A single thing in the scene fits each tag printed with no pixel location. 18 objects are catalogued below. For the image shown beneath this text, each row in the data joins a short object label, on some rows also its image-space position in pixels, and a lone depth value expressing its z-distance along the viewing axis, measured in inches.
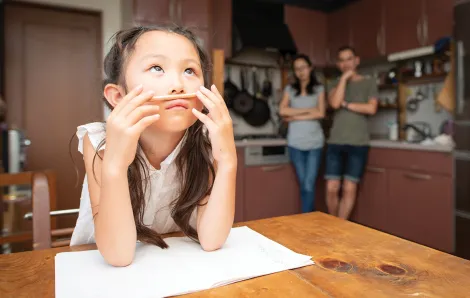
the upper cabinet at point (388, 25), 112.5
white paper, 20.6
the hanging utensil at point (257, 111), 145.0
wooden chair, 32.8
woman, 120.2
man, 115.9
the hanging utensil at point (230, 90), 137.8
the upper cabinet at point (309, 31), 148.4
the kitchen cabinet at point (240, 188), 121.5
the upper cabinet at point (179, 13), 117.5
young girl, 23.9
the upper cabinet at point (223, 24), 131.7
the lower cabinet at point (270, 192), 123.6
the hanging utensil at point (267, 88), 149.3
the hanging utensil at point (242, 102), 140.7
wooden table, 20.6
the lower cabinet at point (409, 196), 101.1
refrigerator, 92.4
